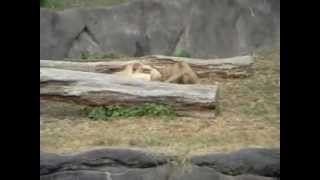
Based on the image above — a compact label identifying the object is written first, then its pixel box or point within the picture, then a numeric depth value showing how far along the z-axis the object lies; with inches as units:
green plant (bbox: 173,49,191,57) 561.4
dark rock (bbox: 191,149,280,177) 243.6
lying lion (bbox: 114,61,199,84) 421.4
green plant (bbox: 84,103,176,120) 360.9
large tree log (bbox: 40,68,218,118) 353.4
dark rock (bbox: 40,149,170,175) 248.2
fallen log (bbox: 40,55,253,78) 438.9
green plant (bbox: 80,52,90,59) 563.9
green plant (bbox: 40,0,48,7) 593.0
